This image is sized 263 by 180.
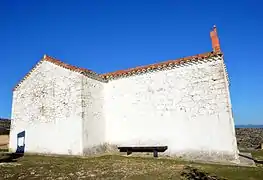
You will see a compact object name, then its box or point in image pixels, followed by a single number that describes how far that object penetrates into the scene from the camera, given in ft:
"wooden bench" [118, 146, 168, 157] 49.42
